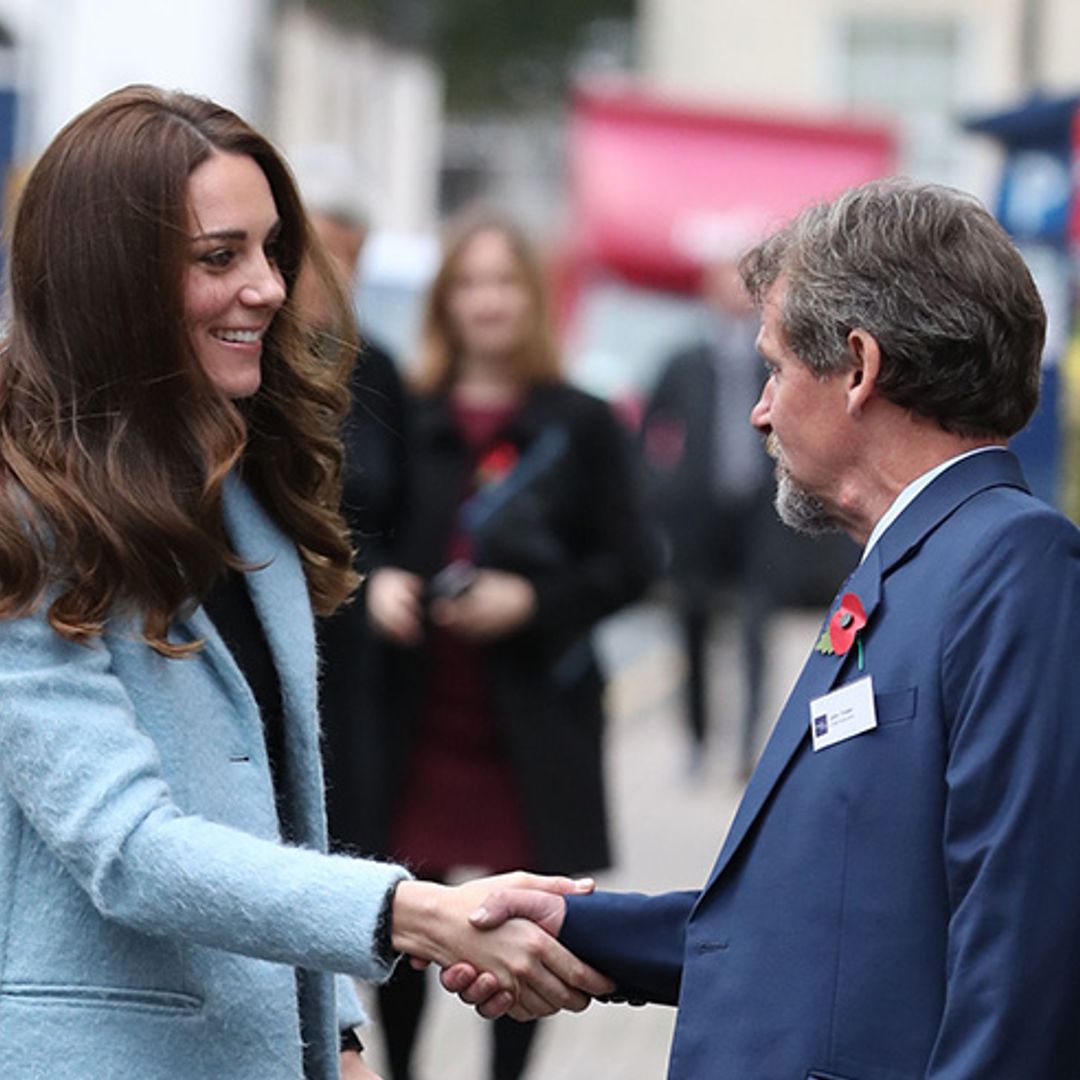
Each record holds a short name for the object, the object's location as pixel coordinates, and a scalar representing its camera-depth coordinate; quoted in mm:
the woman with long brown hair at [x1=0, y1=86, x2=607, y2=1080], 5527
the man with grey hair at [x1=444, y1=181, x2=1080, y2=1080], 5023
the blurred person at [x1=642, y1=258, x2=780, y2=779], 21516
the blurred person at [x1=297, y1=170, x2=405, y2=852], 10523
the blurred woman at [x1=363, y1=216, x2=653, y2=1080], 11469
